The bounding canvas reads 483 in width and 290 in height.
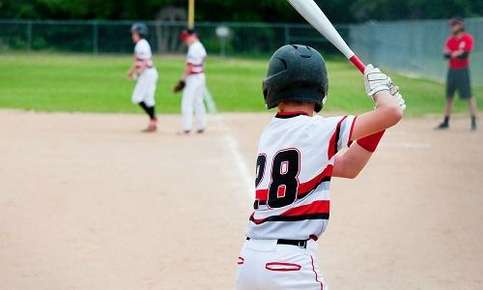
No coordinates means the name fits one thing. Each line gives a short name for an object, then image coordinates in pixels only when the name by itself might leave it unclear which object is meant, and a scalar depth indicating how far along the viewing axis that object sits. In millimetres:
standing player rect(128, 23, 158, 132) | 18062
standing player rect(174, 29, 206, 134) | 17547
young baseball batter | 3836
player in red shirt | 18109
